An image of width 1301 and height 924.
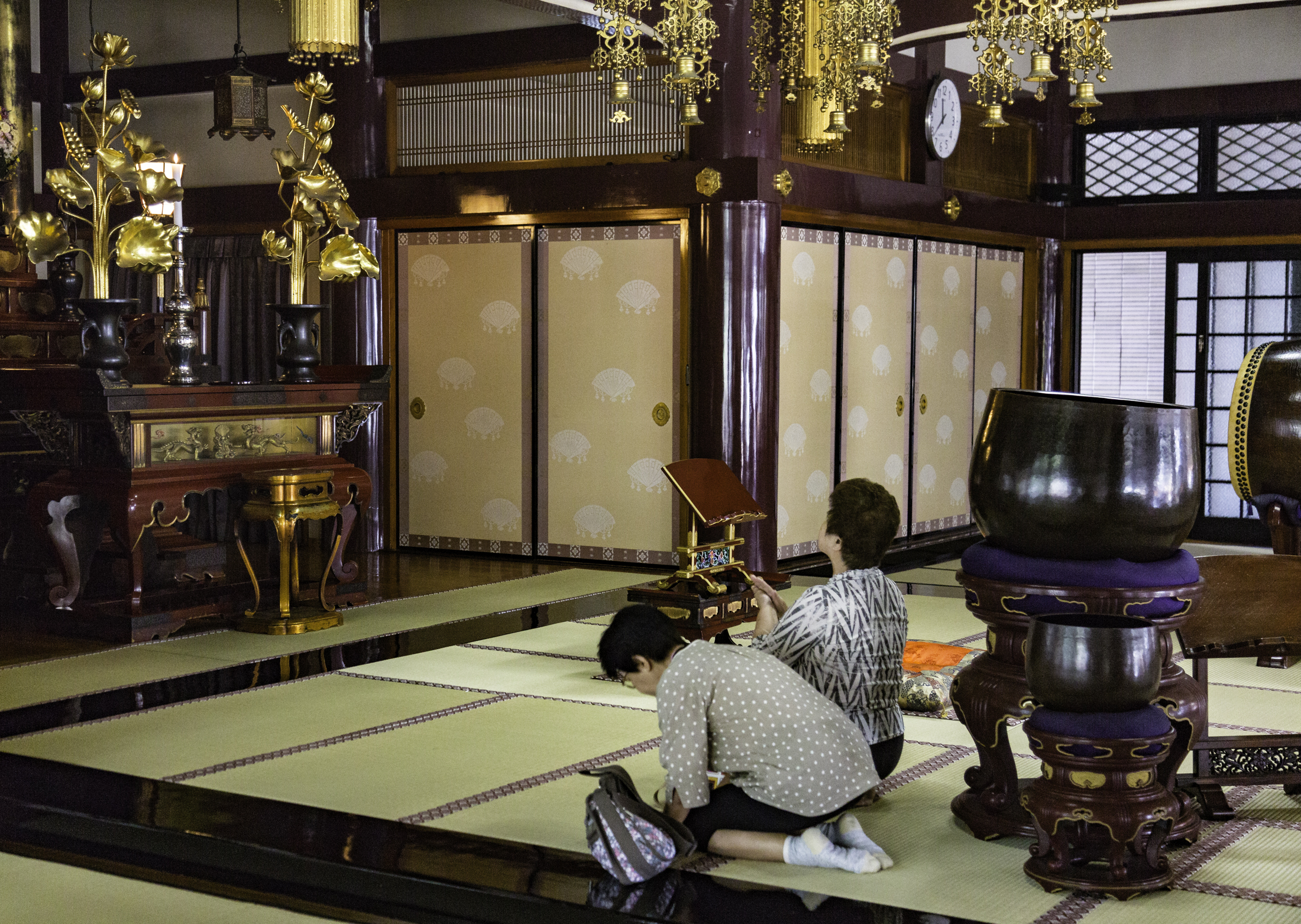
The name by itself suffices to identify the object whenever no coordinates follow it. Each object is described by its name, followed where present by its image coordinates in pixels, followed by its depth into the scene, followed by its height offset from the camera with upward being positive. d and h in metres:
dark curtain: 8.44 +0.24
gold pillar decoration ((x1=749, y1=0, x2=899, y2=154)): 4.99 +1.12
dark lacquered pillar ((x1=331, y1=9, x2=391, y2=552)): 7.98 +0.51
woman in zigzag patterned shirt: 3.31 -0.65
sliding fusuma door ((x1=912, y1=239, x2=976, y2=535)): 8.77 -0.26
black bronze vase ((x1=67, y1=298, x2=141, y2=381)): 5.53 +0.00
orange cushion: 5.04 -1.11
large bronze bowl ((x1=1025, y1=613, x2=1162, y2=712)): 2.84 -0.63
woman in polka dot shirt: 2.88 -0.82
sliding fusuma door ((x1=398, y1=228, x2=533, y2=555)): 7.88 -0.28
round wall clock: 8.43 +1.28
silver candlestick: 5.85 -0.02
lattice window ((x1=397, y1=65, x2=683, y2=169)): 7.39 +1.12
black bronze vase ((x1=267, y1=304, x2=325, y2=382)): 6.27 -0.03
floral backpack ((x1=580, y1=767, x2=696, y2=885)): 2.93 -0.99
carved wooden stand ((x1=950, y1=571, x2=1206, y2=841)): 3.13 -0.79
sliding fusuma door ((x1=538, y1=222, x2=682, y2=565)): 7.50 -0.27
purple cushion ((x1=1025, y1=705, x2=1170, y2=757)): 2.87 -0.75
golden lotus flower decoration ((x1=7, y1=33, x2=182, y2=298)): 5.68 +0.57
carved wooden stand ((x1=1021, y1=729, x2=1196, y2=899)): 2.88 -0.92
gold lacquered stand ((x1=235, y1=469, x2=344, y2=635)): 5.69 -0.67
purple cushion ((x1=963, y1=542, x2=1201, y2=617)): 3.12 -0.50
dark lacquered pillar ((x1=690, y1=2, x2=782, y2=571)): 7.11 +0.18
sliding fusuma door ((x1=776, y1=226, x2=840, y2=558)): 7.63 -0.24
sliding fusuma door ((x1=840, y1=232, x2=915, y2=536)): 8.16 -0.12
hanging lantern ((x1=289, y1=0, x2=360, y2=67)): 5.48 +1.16
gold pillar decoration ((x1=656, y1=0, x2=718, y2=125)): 4.80 +1.01
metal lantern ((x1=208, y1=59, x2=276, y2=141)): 7.32 +1.16
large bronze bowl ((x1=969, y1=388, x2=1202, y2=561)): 3.09 -0.29
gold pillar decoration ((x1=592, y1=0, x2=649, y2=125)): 4.86 +1.00
